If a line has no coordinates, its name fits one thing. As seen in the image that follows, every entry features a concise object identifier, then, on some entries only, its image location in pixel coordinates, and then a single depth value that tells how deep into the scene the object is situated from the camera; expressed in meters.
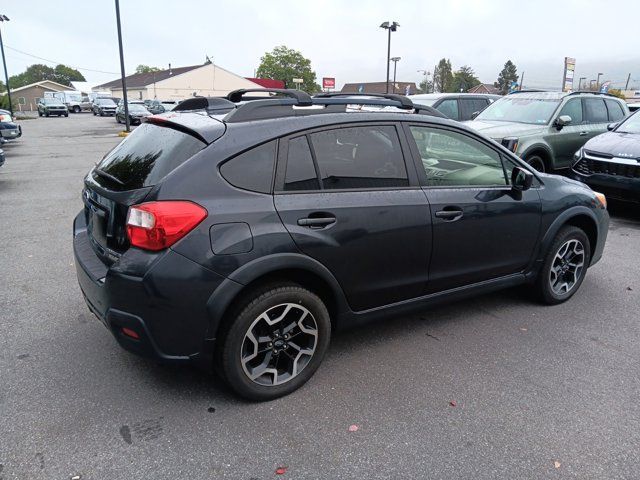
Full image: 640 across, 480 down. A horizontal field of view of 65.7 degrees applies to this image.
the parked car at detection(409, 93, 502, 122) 10.57
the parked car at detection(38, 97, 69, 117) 43.78
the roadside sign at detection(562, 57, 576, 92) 22.28
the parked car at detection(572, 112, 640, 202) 7.00
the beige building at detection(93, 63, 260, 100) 70.06
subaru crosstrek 2.57
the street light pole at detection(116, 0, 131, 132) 19.09
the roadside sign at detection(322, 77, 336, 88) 38.19
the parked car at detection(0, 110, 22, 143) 16.53
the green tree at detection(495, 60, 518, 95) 119.81
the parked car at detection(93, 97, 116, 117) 44.31
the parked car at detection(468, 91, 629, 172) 8.29
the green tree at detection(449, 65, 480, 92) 110.69
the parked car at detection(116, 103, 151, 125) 32.44
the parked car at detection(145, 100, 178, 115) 34.03
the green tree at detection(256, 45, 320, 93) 95.12
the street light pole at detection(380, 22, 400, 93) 30.36
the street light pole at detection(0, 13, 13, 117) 36.13
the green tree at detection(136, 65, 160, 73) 141.12
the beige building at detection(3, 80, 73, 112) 74.74
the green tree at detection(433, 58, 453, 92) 114.18
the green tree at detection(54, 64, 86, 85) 136.62
